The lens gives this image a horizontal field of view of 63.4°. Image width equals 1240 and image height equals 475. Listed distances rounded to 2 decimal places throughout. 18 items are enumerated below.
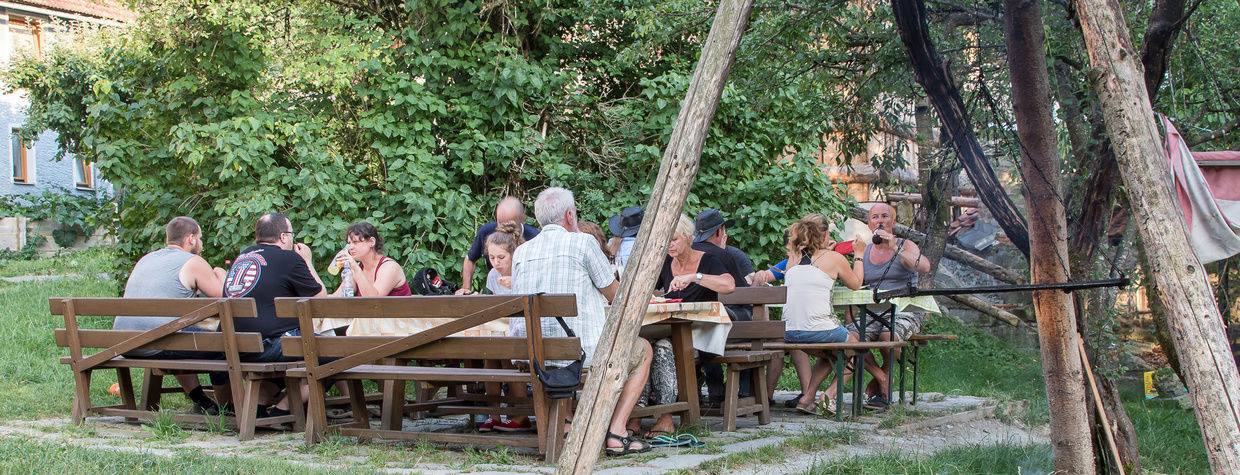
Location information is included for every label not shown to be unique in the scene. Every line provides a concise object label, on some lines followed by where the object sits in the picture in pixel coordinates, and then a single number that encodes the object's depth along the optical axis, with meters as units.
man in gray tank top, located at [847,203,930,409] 6.65
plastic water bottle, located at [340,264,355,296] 6.79
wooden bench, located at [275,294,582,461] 4.42
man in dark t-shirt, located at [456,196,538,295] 7.11
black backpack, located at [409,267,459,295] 6.84
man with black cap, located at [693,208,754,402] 6.23
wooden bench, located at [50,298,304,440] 5.28
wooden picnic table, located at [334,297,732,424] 5.35
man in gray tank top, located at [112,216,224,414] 6.04
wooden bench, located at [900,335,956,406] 6.89
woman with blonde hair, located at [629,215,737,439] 5.52
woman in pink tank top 6.38
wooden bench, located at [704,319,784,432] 5.70
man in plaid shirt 4.81
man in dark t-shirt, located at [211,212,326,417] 5.65
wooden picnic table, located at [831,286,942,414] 6.30
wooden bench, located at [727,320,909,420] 6.00
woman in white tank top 6.30
